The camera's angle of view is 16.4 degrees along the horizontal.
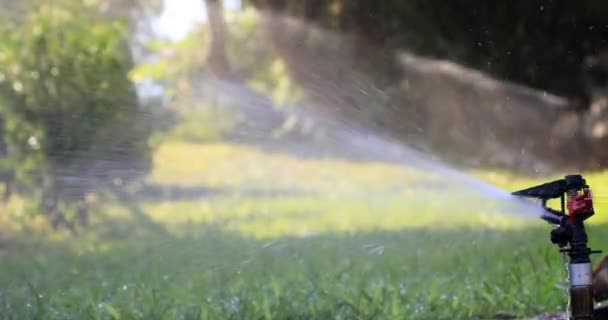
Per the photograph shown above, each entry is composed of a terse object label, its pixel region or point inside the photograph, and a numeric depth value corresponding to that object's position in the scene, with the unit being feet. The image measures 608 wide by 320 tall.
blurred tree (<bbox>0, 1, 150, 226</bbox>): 42.04
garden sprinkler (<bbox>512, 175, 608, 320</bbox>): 19.61
